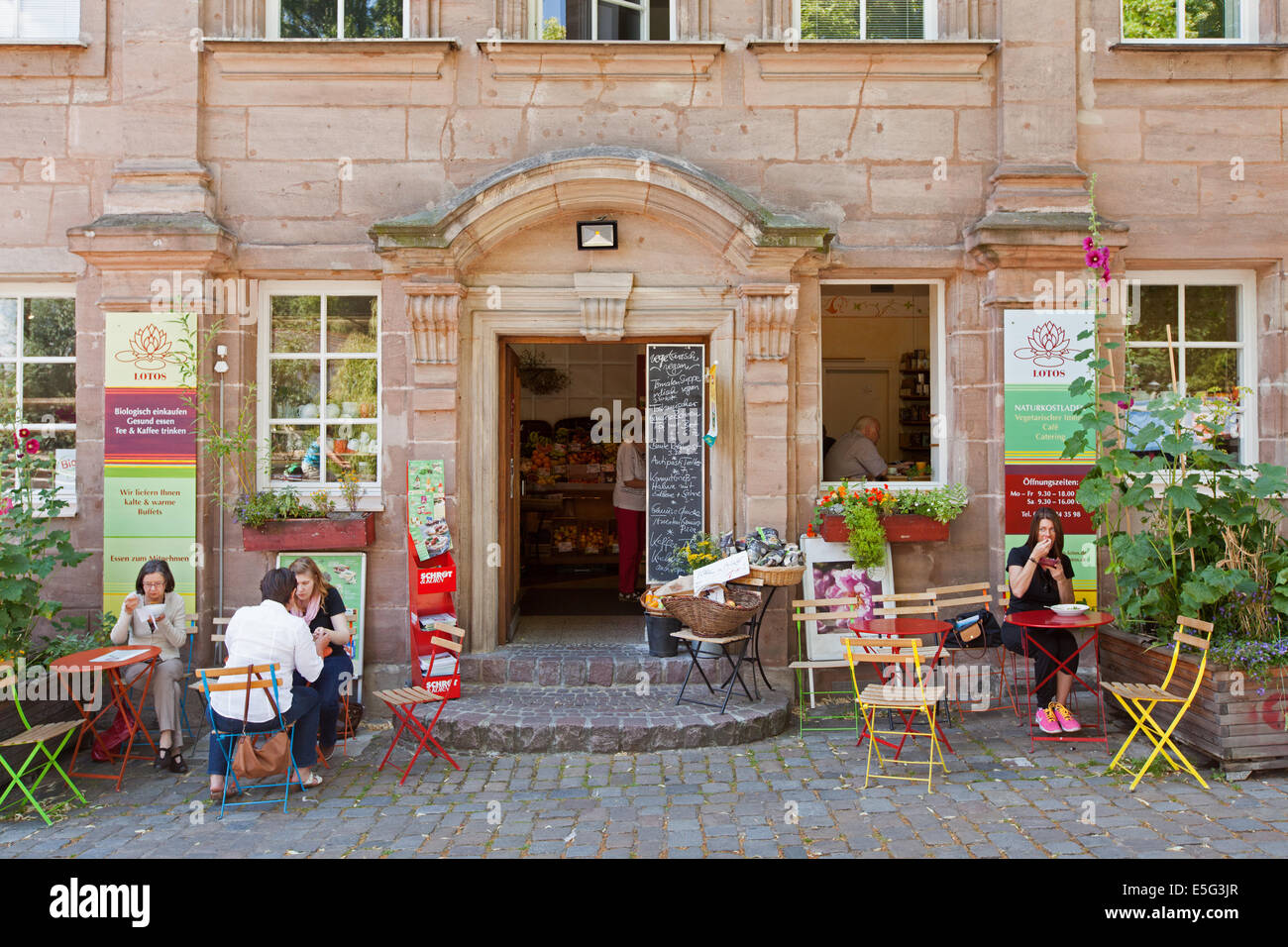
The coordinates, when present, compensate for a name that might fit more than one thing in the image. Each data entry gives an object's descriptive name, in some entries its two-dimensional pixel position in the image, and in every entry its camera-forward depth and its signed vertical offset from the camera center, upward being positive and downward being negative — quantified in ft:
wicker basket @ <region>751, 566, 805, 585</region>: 20.83 -2.16
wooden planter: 17.49 -4.51
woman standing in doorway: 30.04 -1.09
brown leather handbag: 16.89 -4.94
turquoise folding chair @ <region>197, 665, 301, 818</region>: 16.46 -3.62
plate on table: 19.94 -2.84
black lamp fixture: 23.27 +5.75
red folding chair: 18.67 -4.35
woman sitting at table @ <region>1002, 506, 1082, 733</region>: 20.00 -2.61
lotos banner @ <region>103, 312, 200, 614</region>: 22.77 +0.45
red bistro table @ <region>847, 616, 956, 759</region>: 20.01 -3.22
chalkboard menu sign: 24.06 +0.63
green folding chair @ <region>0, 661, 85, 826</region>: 16.42 -4.54
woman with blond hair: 19.15 -2.95
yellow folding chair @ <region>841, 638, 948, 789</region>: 17.48 -4.05
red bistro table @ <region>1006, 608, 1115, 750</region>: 18.99 -2.95
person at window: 25.61 +0.43
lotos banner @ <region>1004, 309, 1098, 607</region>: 23.12 +1.19
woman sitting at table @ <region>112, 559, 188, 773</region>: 19.27 -3.22
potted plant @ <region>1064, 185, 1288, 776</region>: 17.58 -1.96
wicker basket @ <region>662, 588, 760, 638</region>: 20.68 -2.97
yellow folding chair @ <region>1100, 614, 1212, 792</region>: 17.28 -4.01
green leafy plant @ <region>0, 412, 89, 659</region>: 18.65 -1.50
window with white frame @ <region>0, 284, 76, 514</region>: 24.16 +2.90
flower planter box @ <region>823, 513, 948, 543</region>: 23.13 -1.32
